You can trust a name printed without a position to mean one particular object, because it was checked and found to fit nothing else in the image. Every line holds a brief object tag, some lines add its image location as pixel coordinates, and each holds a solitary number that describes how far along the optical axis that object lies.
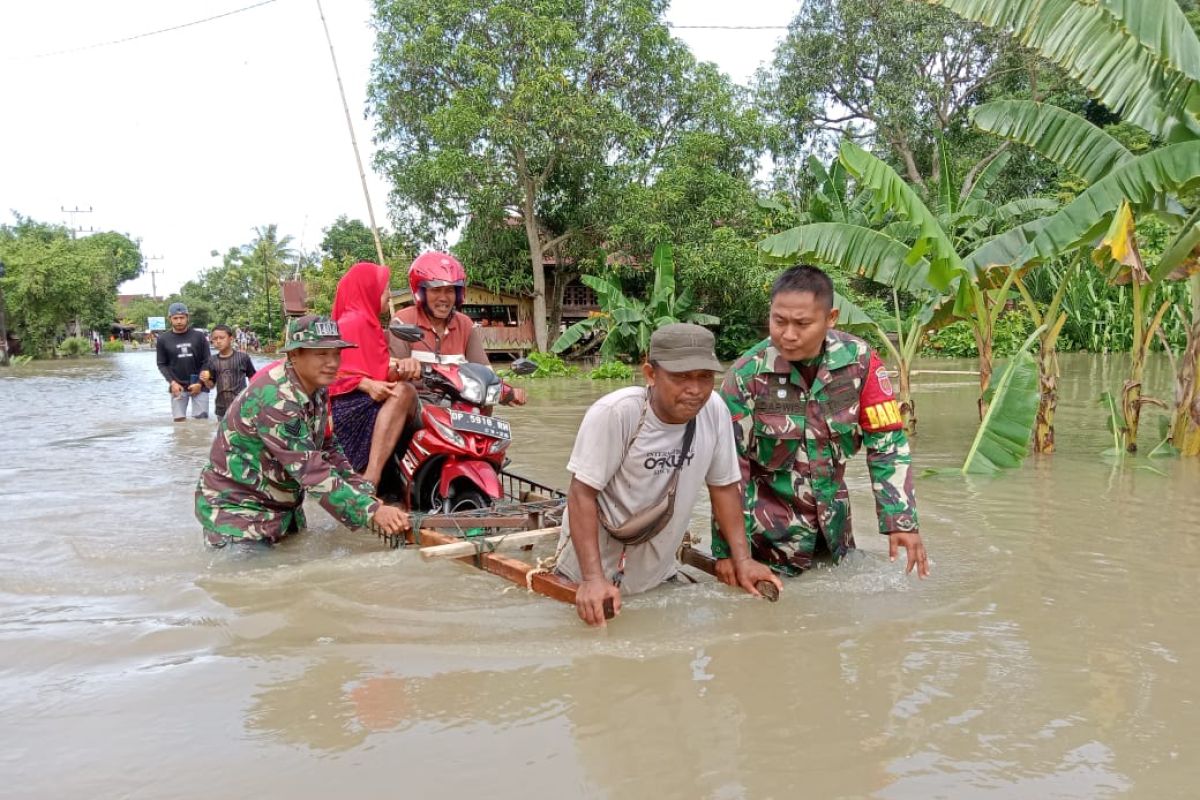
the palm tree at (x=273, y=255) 51.94
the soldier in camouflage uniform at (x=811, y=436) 3.51
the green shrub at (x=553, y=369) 21.42
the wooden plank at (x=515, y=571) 3.44
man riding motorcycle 5.22
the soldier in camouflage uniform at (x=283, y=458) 4.11
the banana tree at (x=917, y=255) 6.89
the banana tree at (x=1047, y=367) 7.64
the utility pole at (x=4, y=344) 33.69
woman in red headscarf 5.01
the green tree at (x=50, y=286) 37.91
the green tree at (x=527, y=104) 21.08
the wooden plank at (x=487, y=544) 3.80
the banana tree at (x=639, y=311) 20.66
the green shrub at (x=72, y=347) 45.75
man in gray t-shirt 2.96
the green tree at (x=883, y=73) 25.83
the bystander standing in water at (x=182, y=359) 9.87
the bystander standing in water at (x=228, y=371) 9.91
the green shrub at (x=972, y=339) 22.73
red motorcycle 4.86
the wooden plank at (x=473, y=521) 4.29
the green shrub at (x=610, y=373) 20.19
